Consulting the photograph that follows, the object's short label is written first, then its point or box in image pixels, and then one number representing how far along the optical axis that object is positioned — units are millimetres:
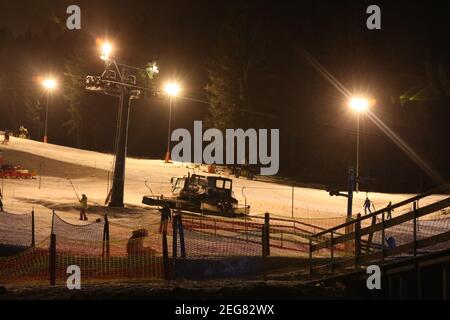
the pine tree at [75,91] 82438
